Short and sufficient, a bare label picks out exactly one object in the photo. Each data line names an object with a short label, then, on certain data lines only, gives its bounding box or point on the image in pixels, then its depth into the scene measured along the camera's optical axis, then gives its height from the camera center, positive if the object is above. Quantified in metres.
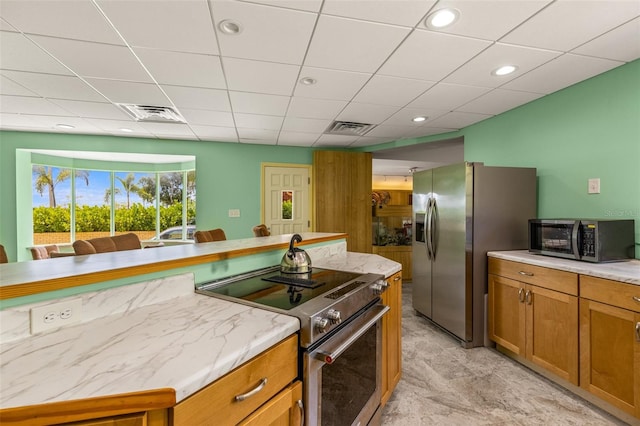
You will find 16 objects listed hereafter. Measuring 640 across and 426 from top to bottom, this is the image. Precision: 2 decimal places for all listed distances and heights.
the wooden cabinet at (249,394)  0.70 -0.52
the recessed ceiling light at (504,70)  2.24 +1.11
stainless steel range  1.07 -0.51
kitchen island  0.62 -0.39
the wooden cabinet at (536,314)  1.99 -0.83
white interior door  5.14 +0.21
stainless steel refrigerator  2.69 -0.19
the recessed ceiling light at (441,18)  1.61 +1.11
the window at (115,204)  5.62 +0.17
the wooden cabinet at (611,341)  1.64 -0.82
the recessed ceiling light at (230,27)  1.70 +1.12
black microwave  2.01 -0.23
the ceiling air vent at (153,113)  3.18 +1.16
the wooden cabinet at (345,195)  4.98 +0.27
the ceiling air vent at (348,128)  3.81 +1.15
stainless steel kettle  1.74 -0.32
